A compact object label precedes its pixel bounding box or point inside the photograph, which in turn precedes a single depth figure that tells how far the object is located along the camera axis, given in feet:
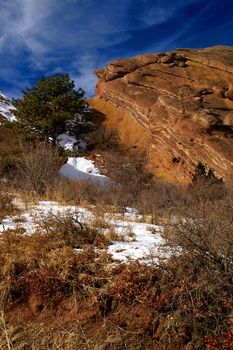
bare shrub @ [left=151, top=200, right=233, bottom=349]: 10.28
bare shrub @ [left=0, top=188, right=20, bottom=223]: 22.46
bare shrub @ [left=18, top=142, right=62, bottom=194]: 39.93
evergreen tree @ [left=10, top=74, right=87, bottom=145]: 72.95
